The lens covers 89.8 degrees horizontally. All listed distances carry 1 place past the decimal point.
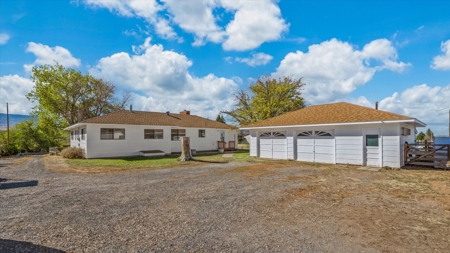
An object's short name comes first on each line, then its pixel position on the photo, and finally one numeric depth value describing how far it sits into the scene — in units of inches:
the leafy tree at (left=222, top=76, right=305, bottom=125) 1091.3
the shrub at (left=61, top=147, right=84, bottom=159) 685.3
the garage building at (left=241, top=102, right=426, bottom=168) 476.7
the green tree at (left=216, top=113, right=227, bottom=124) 2267.0
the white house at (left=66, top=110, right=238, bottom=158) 694.5
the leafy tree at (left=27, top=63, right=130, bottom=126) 1040.8
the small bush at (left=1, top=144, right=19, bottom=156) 869.7
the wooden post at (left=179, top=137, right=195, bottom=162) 621.0
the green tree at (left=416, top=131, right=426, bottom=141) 1805.0
